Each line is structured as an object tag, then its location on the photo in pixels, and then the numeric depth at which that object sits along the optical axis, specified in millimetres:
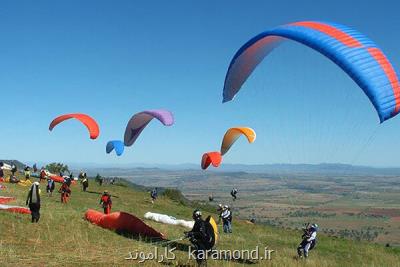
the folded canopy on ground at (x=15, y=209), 19441
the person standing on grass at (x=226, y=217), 24422
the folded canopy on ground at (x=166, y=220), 23519
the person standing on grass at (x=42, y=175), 42469
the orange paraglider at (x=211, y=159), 35622
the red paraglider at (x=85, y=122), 26766
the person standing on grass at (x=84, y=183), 39312
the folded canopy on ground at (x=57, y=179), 45406
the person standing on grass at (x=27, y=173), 42306
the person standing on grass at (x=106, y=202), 23225
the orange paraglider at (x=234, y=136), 26547
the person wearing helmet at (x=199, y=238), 13477
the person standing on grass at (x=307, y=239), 18344
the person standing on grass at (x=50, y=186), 31306
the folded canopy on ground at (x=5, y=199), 23734
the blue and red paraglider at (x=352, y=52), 12609
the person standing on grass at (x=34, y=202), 17328
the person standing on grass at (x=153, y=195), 40991
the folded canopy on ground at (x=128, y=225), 17922
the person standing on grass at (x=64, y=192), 27797
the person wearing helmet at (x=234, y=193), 34525
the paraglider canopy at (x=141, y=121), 25234
